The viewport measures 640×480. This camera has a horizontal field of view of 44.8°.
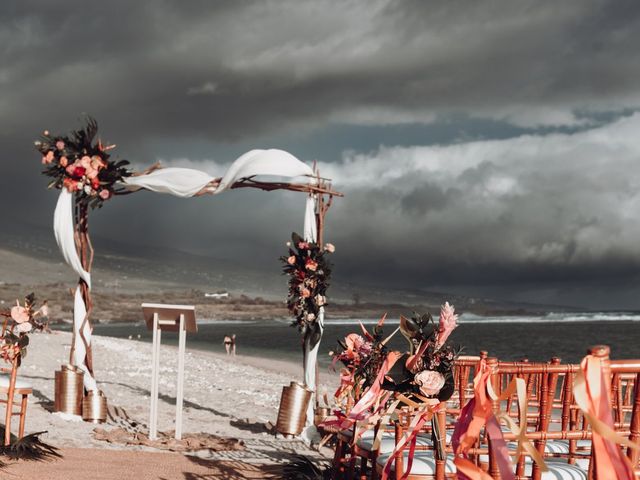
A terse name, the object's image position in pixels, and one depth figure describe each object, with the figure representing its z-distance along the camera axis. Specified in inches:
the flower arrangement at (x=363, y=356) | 132.0
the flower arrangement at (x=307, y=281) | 328.2
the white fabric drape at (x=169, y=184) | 326.3
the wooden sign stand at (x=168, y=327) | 286.7
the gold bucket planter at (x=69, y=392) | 319.0
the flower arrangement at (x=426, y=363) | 116.3
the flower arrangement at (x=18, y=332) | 240.2
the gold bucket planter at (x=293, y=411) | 315.6
